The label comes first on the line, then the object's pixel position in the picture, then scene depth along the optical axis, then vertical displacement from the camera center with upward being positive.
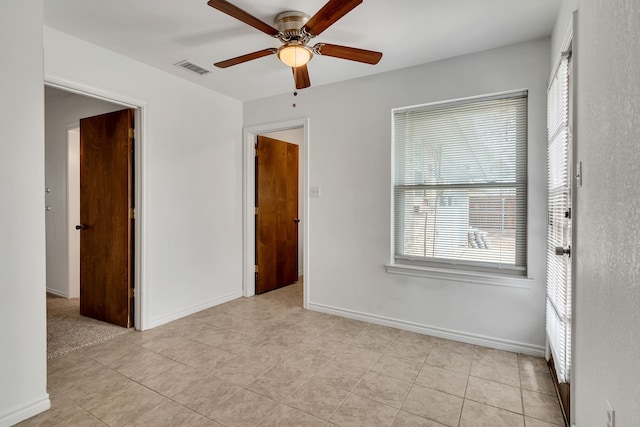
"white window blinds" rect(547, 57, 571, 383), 1.85 -0.07
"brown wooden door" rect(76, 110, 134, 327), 3.19 -0.08
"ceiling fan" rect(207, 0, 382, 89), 1.99 +1.13
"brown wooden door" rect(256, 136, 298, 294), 4.38 -0.07
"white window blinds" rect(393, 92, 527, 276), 2.72 +0.22
